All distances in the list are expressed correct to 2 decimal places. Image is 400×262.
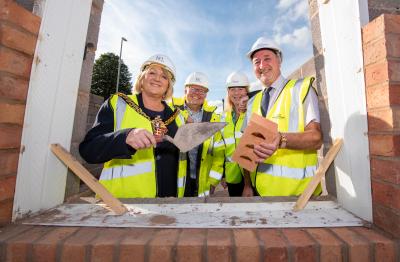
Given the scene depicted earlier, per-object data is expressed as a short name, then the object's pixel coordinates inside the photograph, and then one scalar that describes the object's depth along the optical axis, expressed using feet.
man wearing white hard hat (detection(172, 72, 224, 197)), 8.59
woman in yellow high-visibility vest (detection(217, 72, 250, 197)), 10.79
